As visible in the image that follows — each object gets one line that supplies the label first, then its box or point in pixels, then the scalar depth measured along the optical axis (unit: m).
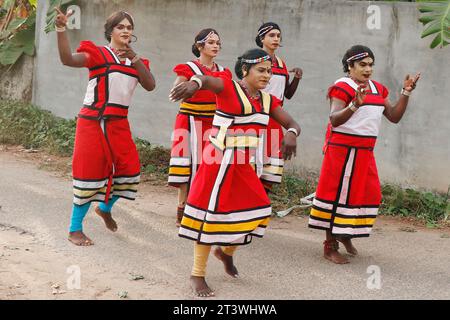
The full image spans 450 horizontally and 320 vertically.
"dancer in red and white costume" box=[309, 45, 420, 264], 6.13
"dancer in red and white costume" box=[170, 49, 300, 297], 5.34
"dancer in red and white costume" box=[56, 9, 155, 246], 6.40
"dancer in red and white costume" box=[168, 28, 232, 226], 7.11
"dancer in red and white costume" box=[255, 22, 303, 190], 7.14
